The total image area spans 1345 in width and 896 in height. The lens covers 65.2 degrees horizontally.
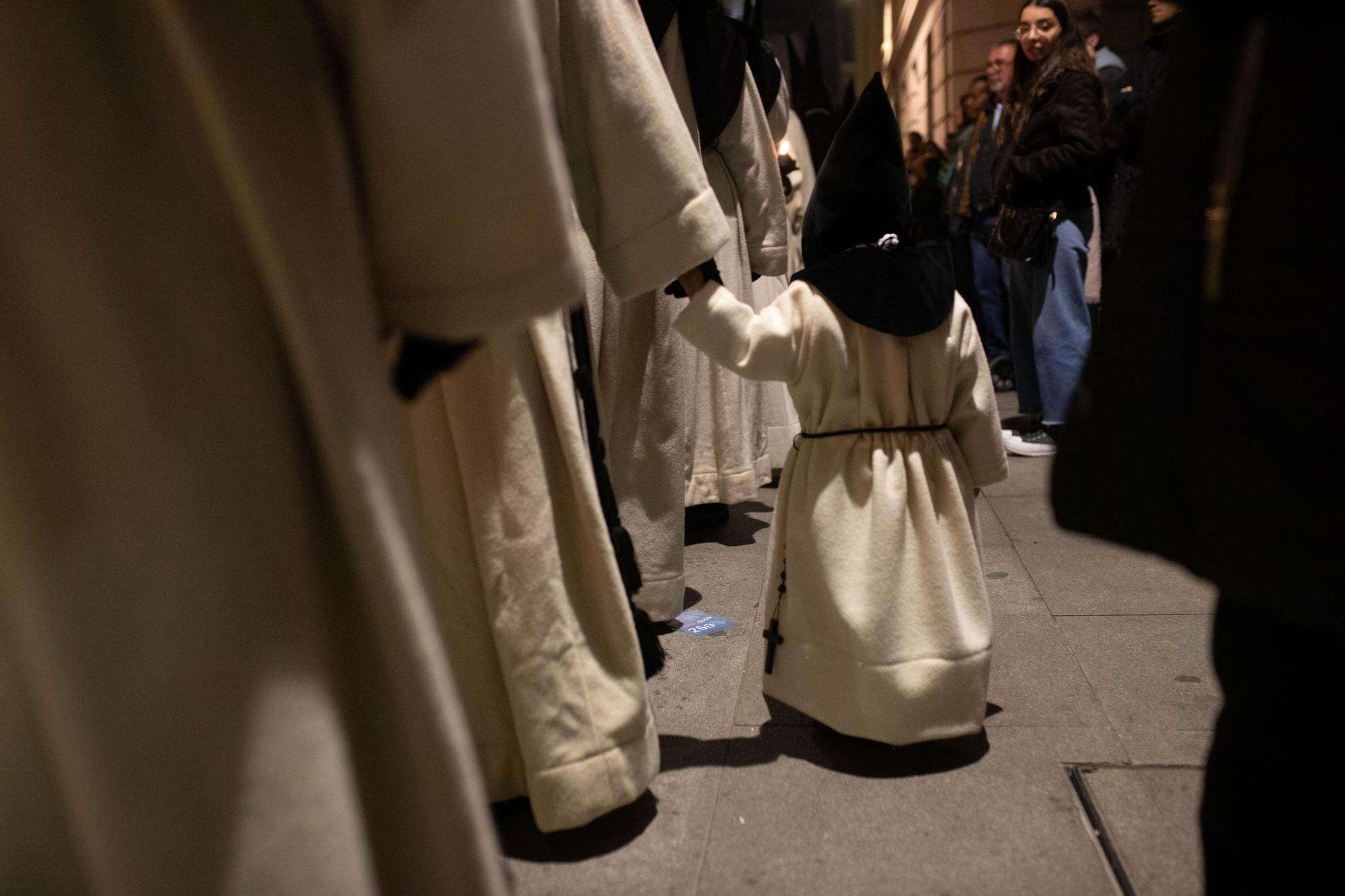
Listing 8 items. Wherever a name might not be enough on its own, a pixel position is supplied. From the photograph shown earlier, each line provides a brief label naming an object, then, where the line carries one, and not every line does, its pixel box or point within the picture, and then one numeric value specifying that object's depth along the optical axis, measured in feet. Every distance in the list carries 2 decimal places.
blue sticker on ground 10.18
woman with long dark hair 15.89
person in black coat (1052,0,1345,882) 3.21
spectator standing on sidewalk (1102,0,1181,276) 16.72
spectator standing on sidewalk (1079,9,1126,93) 17.90
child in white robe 7.23
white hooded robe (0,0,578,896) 2.86
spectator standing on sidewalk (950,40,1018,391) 21.62
